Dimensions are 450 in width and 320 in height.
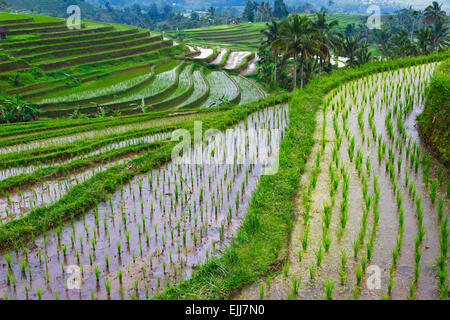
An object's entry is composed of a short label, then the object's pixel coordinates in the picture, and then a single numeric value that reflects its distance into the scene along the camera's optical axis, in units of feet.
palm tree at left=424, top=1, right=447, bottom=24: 121.89
